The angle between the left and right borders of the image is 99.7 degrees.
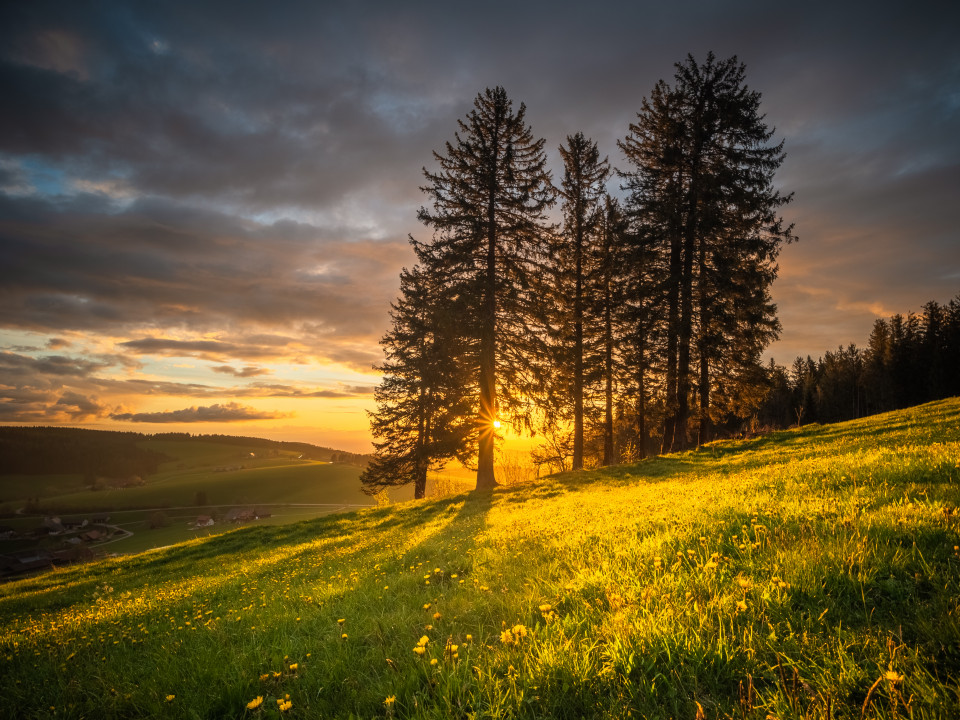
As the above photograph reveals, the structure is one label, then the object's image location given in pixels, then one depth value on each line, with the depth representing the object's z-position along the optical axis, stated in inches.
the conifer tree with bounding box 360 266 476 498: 904.9
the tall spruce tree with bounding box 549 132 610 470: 842.2
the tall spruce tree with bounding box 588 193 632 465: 886.4
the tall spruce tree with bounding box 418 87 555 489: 717.3
